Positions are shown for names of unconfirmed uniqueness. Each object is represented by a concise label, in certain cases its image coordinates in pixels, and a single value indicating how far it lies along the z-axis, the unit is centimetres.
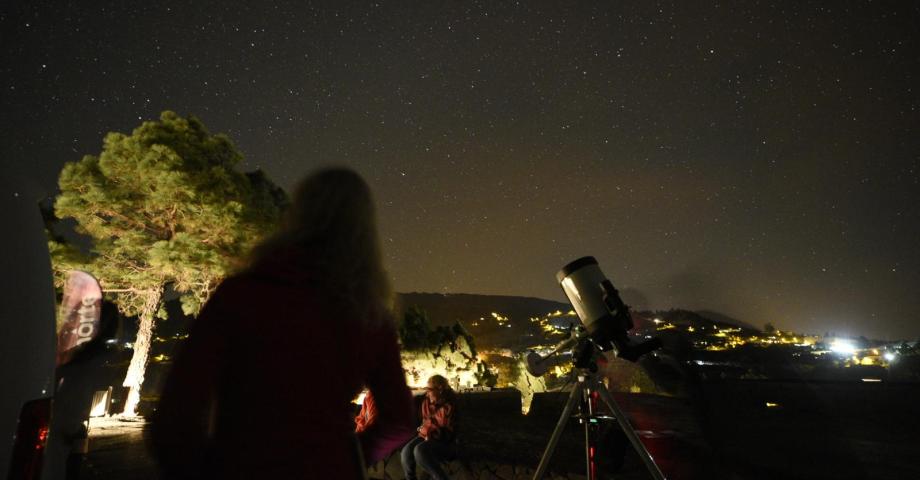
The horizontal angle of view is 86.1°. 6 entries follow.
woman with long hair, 100
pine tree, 1280
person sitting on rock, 493
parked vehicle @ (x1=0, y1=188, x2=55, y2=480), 125
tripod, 281
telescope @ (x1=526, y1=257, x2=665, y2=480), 288
